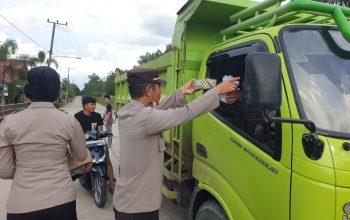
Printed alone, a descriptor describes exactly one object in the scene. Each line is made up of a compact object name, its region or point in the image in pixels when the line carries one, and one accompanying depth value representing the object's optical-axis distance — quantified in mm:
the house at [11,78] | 28144
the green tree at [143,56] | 76000
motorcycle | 5770
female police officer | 2465
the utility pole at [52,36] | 38544
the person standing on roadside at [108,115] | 10633
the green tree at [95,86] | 106512
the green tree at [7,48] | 26516
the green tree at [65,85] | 82125
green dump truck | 2105
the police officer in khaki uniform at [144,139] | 2582
